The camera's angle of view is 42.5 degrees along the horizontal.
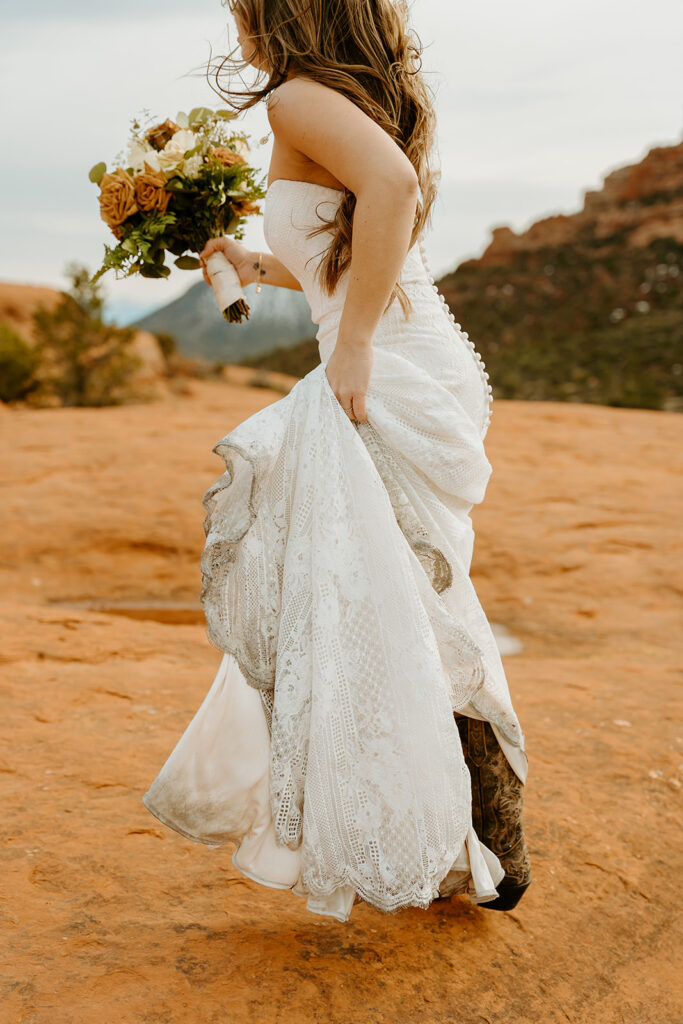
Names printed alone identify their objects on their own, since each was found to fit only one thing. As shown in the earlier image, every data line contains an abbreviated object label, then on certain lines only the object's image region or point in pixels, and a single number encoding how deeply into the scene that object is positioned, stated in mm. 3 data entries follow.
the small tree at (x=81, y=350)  15836
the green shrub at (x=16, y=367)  15234
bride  1673
